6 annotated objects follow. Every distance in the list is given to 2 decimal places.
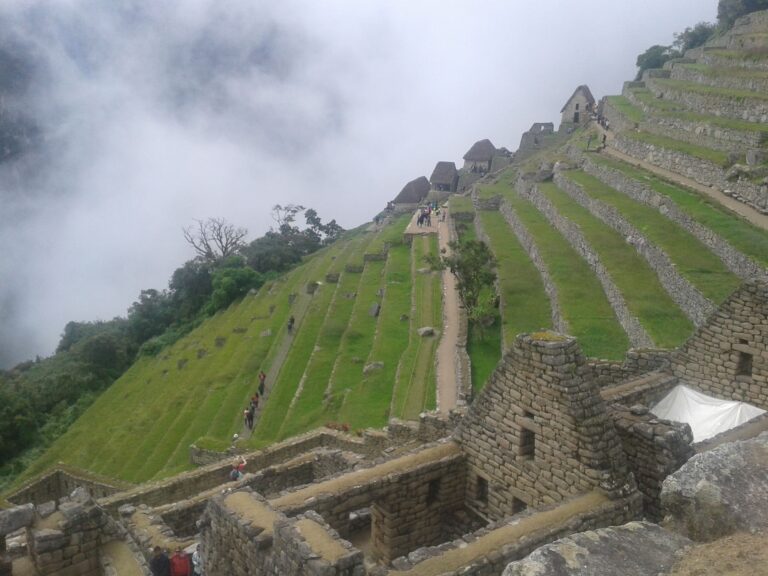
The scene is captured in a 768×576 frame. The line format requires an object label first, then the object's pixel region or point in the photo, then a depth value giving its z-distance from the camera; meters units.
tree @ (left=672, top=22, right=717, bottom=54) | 67.81
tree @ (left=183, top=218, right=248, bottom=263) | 71.19
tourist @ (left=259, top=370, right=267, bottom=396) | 30.22
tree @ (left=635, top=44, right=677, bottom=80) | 68.81
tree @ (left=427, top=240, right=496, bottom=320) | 27.53
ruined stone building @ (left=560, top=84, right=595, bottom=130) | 74.49
